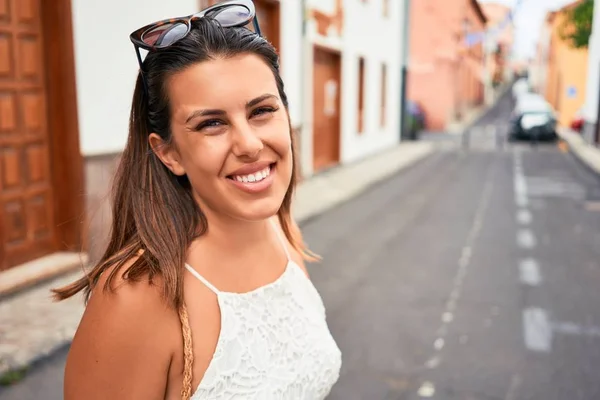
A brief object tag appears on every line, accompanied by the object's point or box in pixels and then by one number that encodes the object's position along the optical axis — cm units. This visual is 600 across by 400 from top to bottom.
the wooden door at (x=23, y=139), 525
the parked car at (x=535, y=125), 2331
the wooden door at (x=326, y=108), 1415
